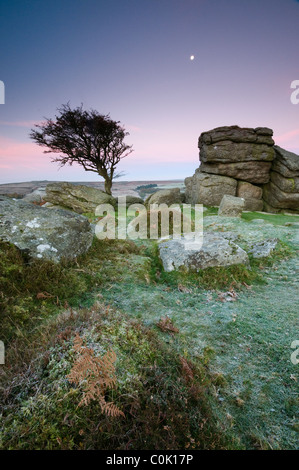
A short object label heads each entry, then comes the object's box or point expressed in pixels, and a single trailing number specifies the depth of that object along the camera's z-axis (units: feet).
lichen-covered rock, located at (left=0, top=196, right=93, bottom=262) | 20.49
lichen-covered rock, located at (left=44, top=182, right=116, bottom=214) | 74.69
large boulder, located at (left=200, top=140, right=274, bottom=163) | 79.46
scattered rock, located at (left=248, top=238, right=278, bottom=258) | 29.81
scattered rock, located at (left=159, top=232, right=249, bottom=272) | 24.64
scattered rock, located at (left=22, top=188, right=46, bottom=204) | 101.78
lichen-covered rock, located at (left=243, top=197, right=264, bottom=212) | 82.69
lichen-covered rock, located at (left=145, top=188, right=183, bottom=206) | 80.59
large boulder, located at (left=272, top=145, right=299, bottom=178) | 75.97
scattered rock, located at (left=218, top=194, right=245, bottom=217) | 60.70
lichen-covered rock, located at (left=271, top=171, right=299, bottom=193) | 75.41
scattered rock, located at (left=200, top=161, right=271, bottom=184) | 80.59
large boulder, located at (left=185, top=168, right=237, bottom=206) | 81.42
